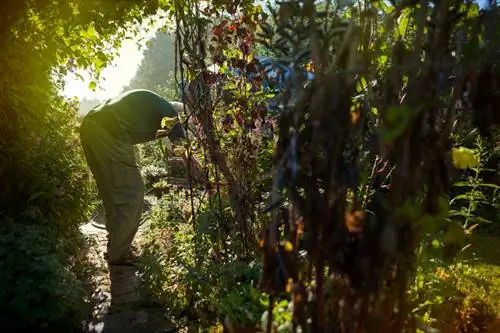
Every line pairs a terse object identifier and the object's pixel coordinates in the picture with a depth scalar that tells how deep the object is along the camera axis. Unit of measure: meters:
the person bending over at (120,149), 4.69
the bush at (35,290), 2.64
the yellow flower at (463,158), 1.22
